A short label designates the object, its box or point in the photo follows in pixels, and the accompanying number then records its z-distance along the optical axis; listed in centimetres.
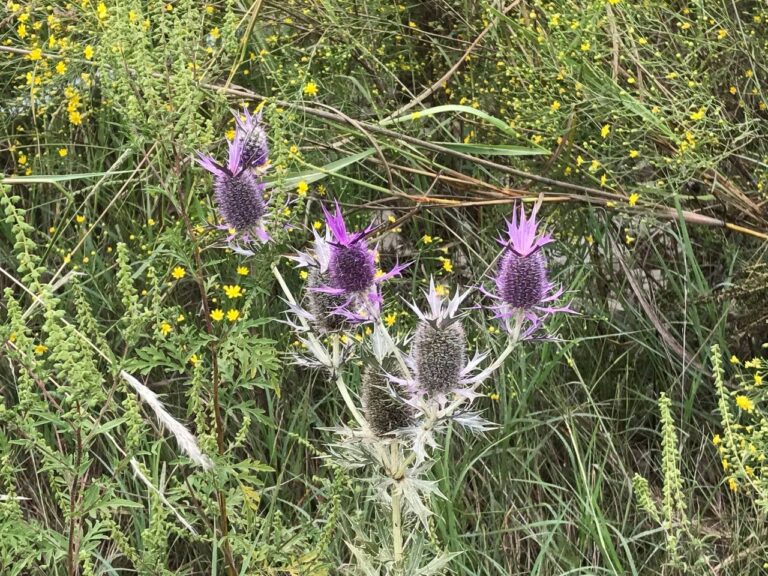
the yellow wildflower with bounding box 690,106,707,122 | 246
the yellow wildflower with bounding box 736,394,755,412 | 210
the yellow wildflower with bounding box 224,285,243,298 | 212
